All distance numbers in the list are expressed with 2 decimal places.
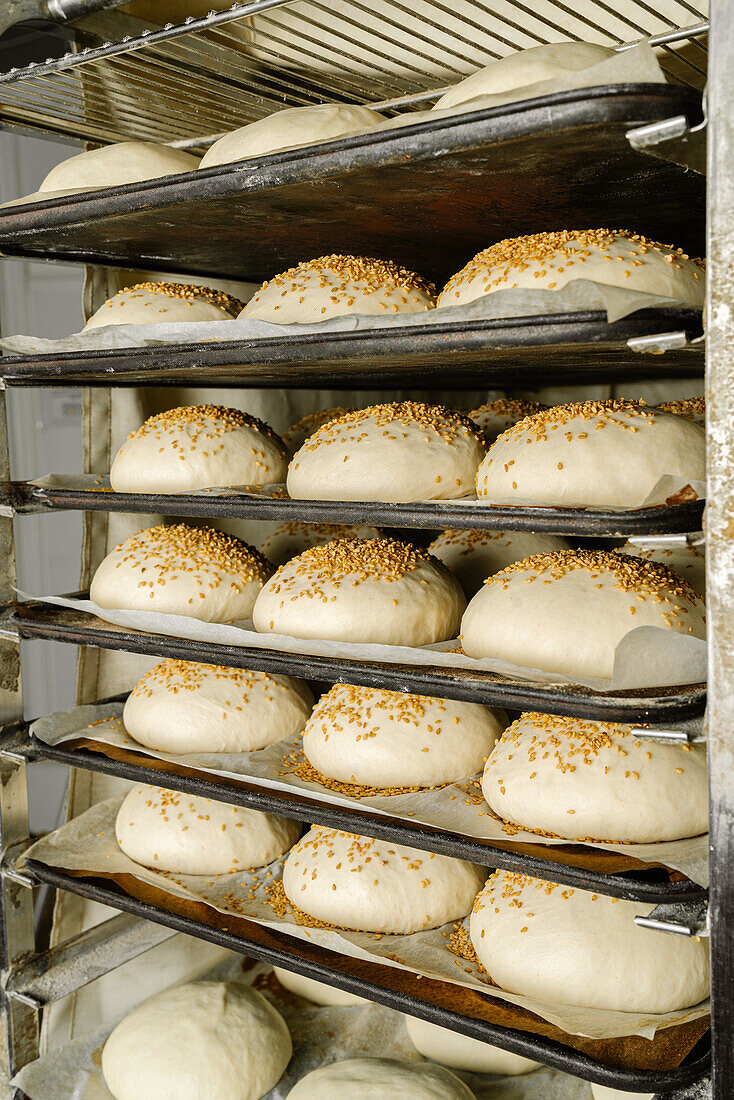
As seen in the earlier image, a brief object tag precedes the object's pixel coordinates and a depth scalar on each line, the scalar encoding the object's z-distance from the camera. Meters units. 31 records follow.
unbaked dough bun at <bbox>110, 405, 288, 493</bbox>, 1.06
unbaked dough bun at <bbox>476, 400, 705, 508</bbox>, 0.92
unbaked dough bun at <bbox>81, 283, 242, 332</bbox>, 1.05
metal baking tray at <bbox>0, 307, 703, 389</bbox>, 0.86
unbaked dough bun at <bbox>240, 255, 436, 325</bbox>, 0.98
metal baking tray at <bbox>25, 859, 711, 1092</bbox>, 0.88
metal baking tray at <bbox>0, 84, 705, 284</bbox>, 0.85
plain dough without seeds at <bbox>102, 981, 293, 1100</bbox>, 1.05
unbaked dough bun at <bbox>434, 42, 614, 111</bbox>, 0.89
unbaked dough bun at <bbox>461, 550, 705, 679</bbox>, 0.92
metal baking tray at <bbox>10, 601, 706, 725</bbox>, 0.87
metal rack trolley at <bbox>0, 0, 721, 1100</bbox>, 0.84
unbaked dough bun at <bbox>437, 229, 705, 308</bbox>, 0.90
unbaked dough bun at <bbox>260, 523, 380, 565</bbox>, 1.19
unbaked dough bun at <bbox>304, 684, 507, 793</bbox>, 1.00
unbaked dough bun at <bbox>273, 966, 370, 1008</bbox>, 1.14
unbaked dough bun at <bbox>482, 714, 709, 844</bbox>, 0.92
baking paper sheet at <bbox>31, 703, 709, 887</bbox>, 0.90
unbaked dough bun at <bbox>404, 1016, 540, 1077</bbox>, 1.07
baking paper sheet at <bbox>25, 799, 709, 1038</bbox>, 0.91
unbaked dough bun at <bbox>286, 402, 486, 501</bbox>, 0.99
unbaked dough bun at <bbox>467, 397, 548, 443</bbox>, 1.14
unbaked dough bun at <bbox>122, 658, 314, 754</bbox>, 1.07
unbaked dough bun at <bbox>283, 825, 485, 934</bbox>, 1.00
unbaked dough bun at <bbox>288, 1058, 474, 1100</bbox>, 1.01
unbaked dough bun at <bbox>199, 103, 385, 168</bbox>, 0.95
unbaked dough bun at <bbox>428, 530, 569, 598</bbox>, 1.13
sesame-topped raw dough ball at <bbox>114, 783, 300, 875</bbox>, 1.08
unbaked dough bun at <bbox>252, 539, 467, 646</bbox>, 1.00
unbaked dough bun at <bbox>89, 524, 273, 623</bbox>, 1.07
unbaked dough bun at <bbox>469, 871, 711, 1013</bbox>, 0.92
